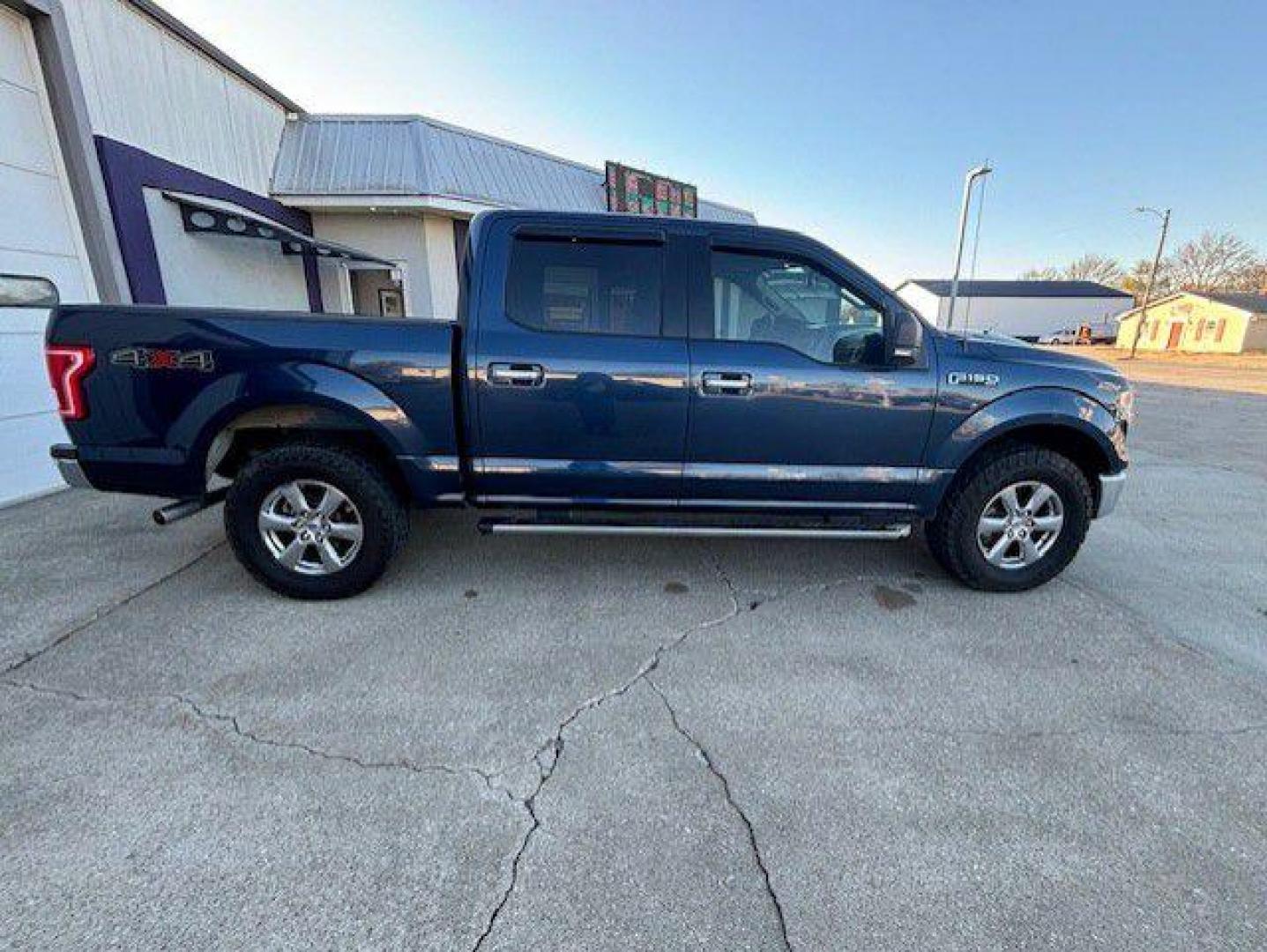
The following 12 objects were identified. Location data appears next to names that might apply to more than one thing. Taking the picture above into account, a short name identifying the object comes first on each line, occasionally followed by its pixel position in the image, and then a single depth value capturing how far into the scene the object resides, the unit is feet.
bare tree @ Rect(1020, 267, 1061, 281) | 278.26
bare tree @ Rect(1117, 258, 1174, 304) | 204.54
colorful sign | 45.39
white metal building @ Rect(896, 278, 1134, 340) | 218.38
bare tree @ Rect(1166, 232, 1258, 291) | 188.96
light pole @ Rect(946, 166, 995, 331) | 49.08
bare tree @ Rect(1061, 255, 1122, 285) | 264.72
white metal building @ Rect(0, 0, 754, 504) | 17.60
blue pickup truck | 10.30
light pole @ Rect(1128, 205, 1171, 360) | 104.99
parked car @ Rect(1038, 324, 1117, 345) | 185.60
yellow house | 138.21
